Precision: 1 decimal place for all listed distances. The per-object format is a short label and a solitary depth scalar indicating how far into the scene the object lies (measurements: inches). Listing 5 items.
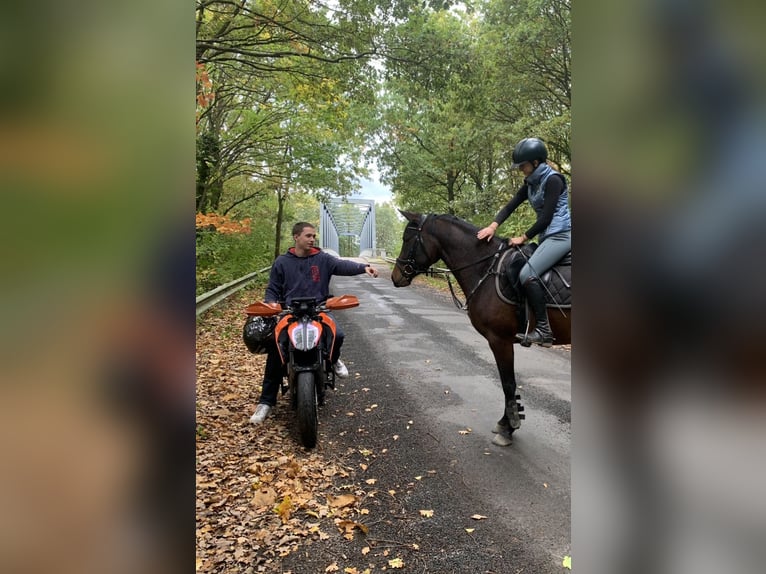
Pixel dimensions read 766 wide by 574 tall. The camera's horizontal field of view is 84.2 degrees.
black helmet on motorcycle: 169.0
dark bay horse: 163.5
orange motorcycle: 153.4
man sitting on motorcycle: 179.9
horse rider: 155.0
